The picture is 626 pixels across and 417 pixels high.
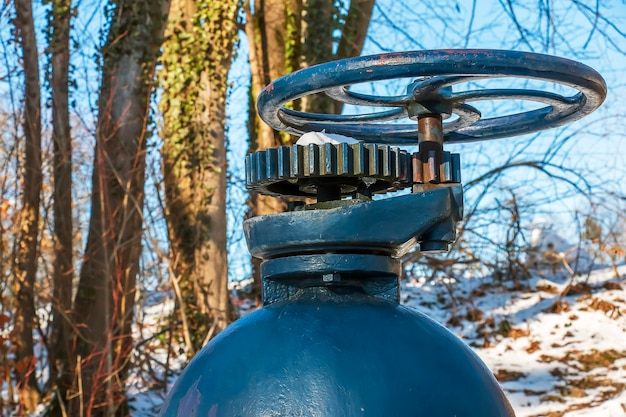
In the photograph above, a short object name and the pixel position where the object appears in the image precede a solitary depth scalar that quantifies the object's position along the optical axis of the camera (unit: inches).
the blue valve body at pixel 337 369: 33.6
